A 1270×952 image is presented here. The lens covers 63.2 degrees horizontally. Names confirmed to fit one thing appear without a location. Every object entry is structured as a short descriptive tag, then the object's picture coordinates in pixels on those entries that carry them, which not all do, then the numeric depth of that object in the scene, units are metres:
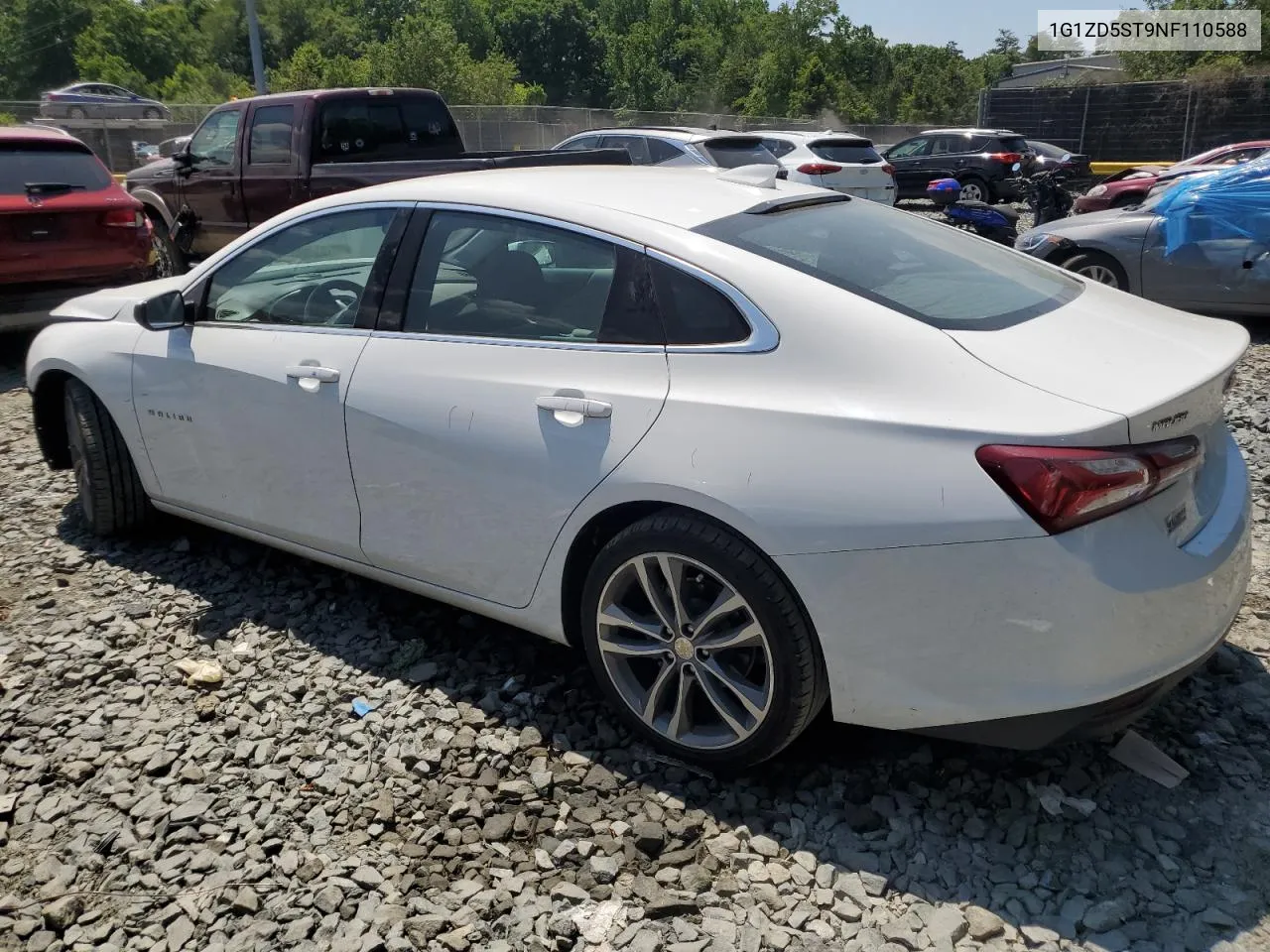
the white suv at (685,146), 12.20
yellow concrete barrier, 24.19
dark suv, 20.77
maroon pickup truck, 8.73
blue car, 32.53
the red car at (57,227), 7.61
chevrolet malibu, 2.33
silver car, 7.51
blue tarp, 7.43
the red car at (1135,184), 15.33
